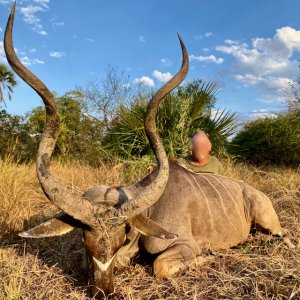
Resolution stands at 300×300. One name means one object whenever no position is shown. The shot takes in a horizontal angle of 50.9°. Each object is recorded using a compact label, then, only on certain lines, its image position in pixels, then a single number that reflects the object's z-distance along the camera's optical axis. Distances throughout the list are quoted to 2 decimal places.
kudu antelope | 2.22
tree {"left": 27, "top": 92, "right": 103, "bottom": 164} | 9.50
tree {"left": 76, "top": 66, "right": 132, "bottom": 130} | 10.66
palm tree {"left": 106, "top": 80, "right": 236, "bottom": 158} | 6.27
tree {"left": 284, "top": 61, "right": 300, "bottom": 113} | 14.48
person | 4.12
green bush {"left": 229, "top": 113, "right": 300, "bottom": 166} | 8.90
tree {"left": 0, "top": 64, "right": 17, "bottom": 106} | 12.77
